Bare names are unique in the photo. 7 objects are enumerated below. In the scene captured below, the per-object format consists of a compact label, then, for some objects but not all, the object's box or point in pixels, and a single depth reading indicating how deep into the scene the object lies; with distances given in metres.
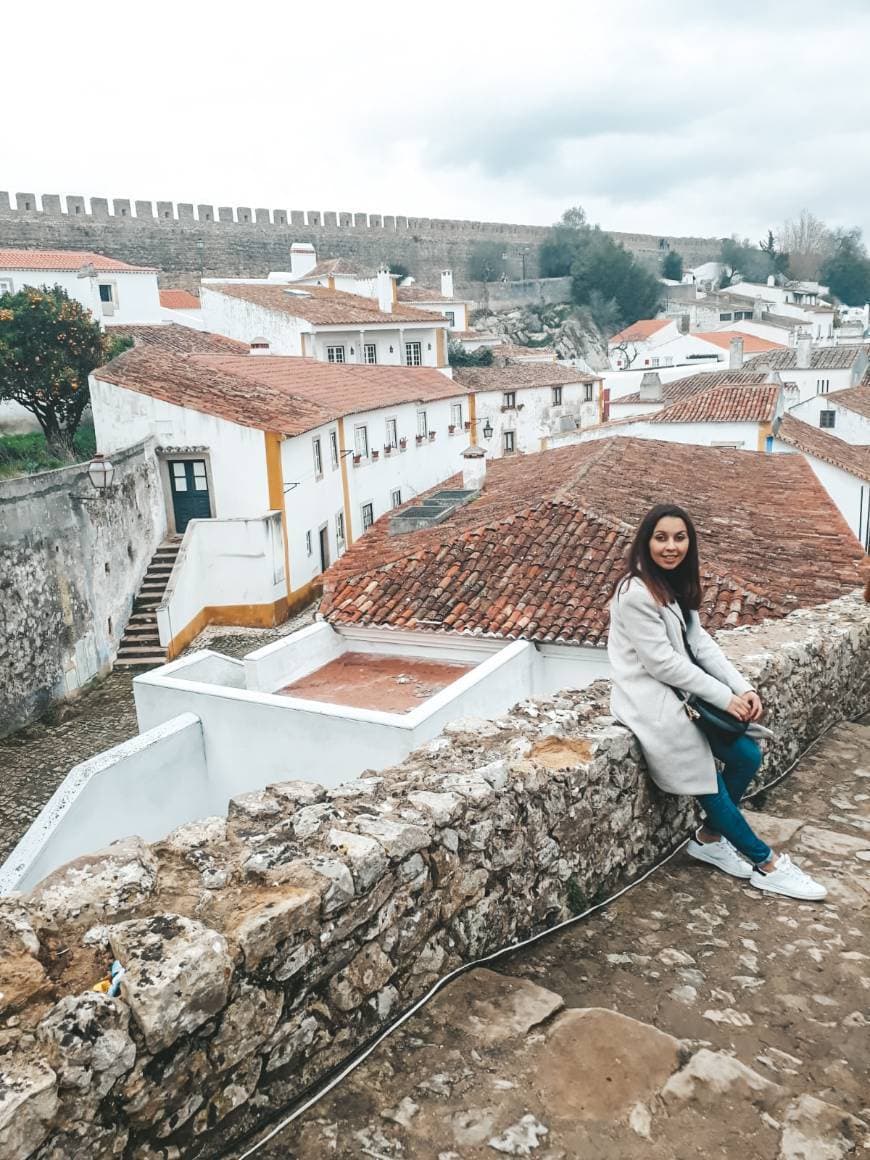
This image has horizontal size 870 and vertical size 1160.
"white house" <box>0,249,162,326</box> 29.20
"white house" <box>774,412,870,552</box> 20.12
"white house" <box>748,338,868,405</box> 34.09
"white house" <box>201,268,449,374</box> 27.94
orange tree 20.27
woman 3.20
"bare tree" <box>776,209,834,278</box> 85.44
